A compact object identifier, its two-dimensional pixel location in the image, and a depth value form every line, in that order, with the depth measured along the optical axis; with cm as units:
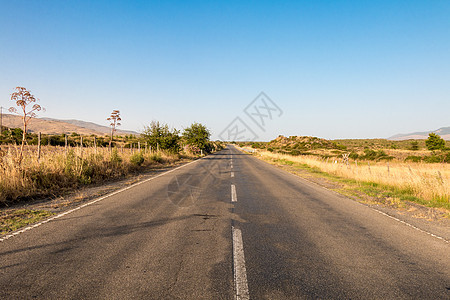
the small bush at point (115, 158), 1287
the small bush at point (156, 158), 1979
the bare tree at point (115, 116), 1788
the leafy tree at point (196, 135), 3706
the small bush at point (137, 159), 1548
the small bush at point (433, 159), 2809
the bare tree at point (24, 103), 807
